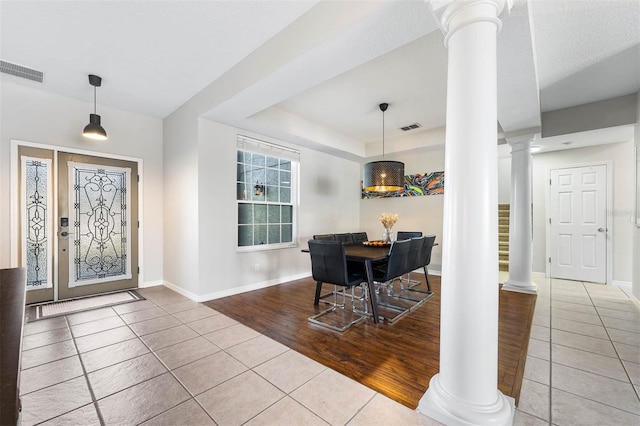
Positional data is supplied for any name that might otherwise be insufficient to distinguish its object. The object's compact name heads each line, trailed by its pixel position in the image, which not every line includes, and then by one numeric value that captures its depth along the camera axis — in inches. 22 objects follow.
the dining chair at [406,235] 186.1
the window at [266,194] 172.4
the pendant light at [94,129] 134.6
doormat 127.7
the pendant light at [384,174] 160.4
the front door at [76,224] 139.8
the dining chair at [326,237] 162.7
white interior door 188.5
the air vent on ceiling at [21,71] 116.2
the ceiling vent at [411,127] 192.7
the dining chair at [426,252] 155.9
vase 169.3
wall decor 215.2
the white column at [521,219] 168.7
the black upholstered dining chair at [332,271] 117.4
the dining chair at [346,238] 177.9
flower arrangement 167.3
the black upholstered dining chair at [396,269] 125.5
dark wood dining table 119.2
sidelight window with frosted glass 137.5
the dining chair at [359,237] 195.2
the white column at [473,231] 59.3
